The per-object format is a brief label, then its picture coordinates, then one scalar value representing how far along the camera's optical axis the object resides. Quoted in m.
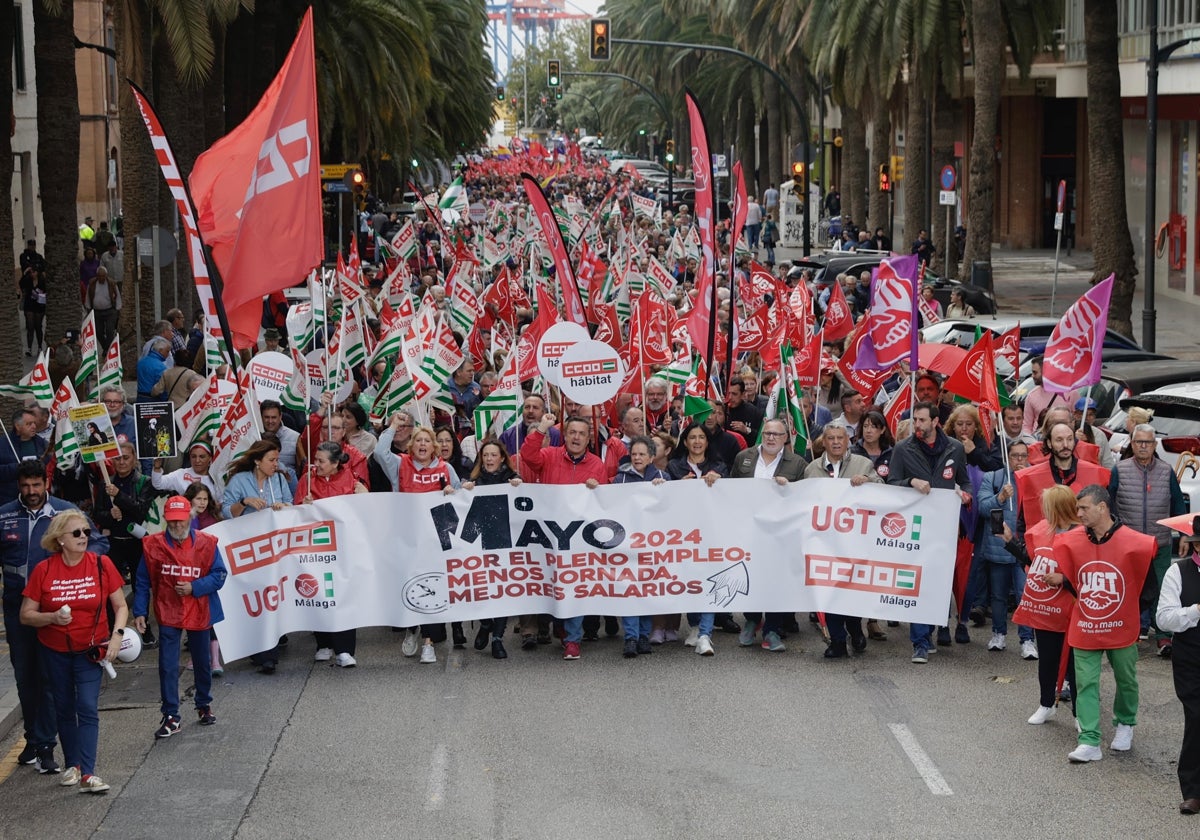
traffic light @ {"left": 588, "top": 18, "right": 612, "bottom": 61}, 47.34
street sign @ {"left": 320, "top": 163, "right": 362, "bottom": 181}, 43.34
